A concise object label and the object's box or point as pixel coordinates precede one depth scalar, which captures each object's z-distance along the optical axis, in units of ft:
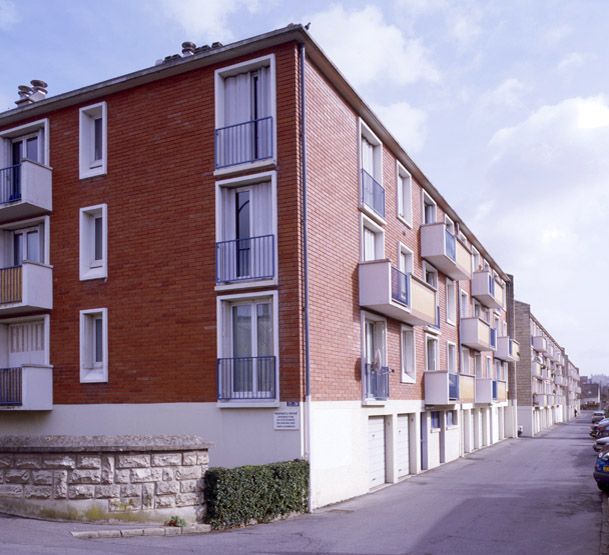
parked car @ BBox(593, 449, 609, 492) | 59.21
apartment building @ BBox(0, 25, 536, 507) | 54.03
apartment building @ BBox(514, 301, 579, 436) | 178.81
